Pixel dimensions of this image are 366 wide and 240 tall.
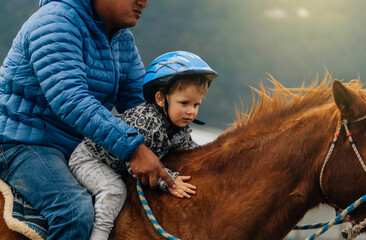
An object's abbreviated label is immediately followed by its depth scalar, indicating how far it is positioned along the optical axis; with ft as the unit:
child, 17.61
